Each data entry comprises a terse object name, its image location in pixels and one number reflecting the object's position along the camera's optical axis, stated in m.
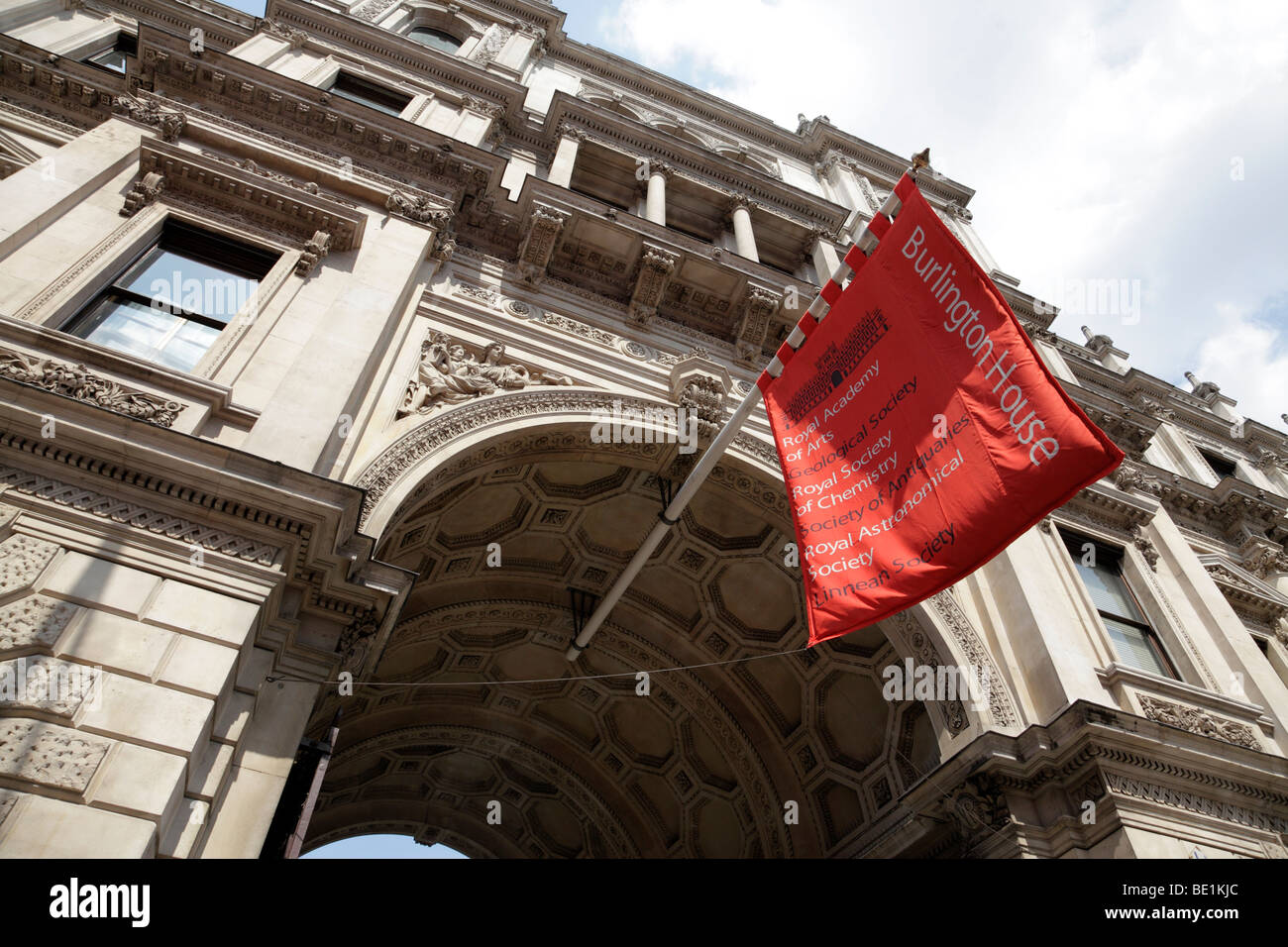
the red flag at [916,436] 6.72
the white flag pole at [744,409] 9.82
